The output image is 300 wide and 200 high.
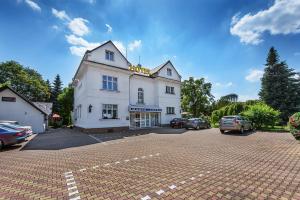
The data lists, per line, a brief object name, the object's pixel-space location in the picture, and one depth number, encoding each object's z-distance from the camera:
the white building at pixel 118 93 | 14.00
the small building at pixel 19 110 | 13.74
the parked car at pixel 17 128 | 8.65
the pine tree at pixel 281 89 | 20.06
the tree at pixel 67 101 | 31.00
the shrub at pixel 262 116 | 13.84
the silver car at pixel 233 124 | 11.91
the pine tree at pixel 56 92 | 35.79
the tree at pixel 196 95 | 31.15
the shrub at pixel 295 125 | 7.85
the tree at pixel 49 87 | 38.30
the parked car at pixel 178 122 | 18.10
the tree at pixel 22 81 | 31.10
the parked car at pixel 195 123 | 16.01
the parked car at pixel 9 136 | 7.74
